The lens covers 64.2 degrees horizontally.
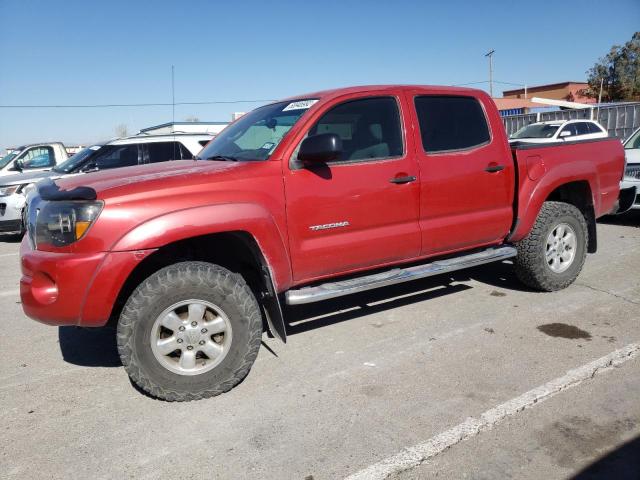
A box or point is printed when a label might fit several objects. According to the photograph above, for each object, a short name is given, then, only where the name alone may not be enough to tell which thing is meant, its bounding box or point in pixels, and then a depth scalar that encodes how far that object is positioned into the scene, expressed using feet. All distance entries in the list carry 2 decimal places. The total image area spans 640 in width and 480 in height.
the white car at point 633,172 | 26.55
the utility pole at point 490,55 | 152.55
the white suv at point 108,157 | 27.71
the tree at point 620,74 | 139.97
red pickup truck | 9.58
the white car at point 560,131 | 49.14
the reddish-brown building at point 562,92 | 162.40
